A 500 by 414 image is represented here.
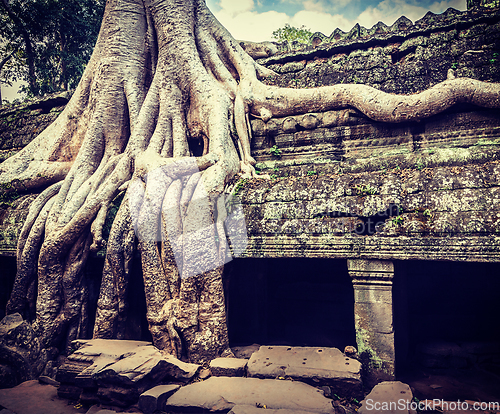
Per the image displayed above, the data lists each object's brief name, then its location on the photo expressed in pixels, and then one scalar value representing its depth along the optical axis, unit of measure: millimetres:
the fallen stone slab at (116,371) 2840
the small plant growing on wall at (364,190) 3346
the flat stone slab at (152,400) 2748
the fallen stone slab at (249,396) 2615
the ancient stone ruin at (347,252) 2957
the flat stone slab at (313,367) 2920
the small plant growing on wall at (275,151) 4832
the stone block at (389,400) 2617
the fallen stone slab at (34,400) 2982
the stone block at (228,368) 3132
